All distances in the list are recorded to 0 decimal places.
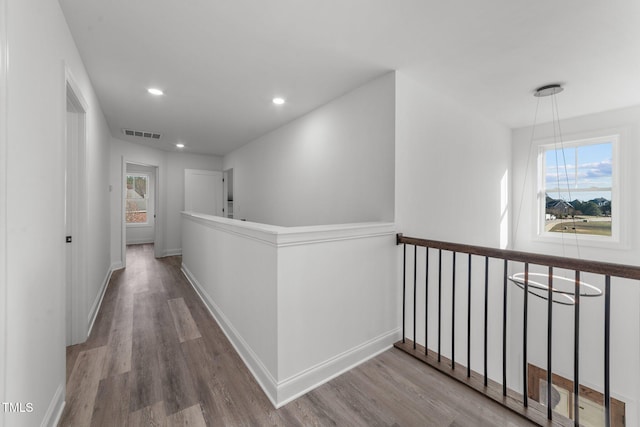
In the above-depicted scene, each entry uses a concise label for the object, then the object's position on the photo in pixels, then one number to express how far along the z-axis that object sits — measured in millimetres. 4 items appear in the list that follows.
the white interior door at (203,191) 6215
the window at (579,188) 3404
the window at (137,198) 7887
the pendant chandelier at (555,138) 2701
